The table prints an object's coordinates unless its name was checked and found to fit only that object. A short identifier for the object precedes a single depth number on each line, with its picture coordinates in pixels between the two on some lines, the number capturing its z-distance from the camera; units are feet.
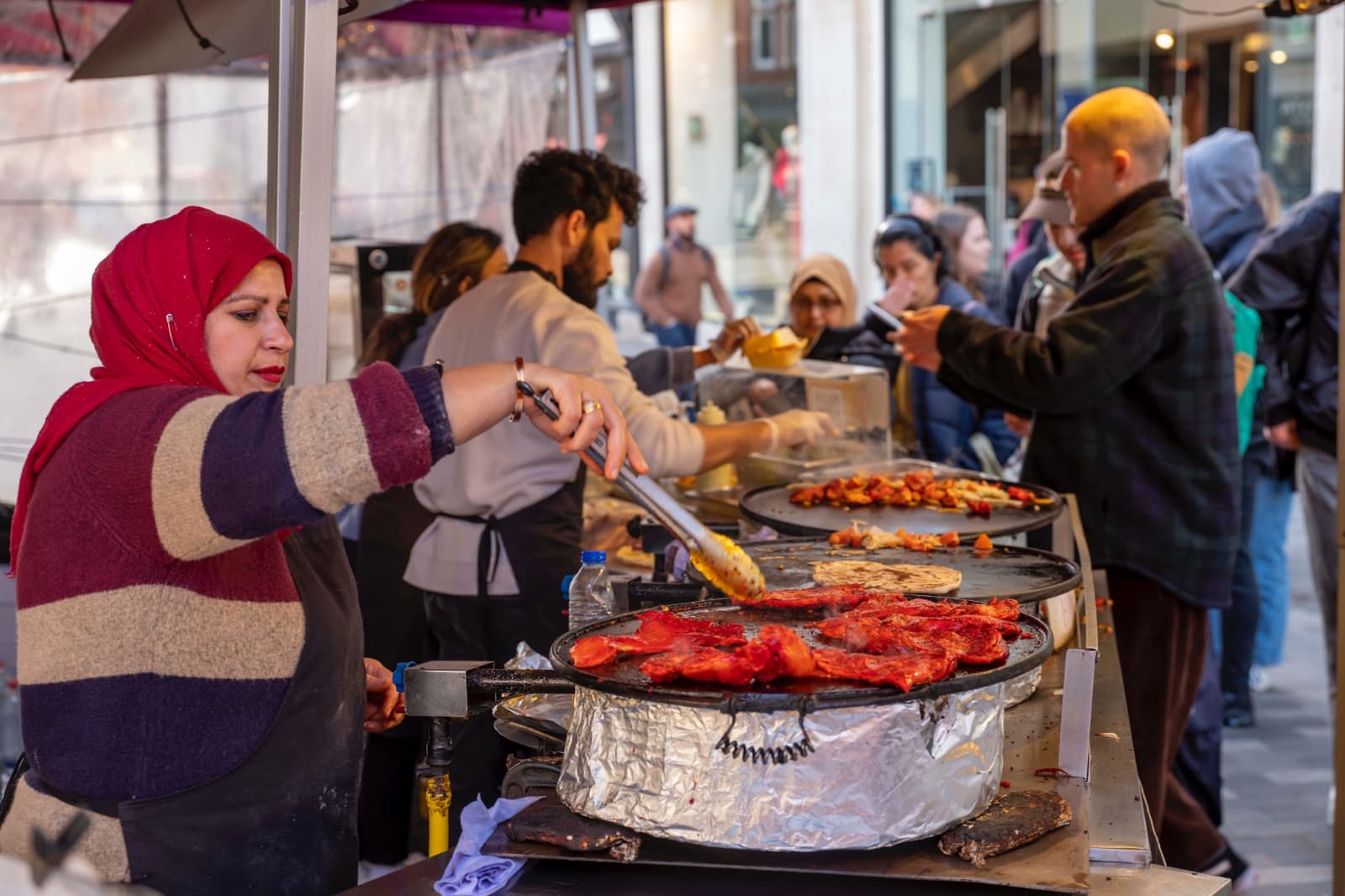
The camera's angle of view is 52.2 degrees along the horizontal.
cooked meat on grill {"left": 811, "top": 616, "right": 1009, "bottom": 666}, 6.03
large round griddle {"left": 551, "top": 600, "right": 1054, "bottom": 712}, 5.31
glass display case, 13.91
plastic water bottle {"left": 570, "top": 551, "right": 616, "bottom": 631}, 8.67
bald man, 12.57
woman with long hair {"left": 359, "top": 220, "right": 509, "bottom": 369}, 14.69
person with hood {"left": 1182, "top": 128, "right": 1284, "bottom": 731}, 19.21
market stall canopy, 10.46
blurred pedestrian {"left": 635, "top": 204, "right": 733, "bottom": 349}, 34.86
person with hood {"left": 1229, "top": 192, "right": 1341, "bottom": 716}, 17.63
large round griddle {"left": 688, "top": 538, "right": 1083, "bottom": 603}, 8.25
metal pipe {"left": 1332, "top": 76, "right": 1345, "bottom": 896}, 10.99
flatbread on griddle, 8.16
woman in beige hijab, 18.37
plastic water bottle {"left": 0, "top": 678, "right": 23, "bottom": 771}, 14.42
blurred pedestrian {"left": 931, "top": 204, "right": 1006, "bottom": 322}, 25.35
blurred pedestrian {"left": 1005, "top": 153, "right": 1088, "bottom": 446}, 16.88
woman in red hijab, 5.16
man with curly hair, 11.34
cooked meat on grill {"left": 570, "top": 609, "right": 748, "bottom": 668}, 6.05
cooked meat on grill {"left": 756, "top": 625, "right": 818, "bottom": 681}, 5.72
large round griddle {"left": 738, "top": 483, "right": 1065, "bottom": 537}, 10.35
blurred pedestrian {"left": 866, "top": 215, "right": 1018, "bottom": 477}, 17.89
